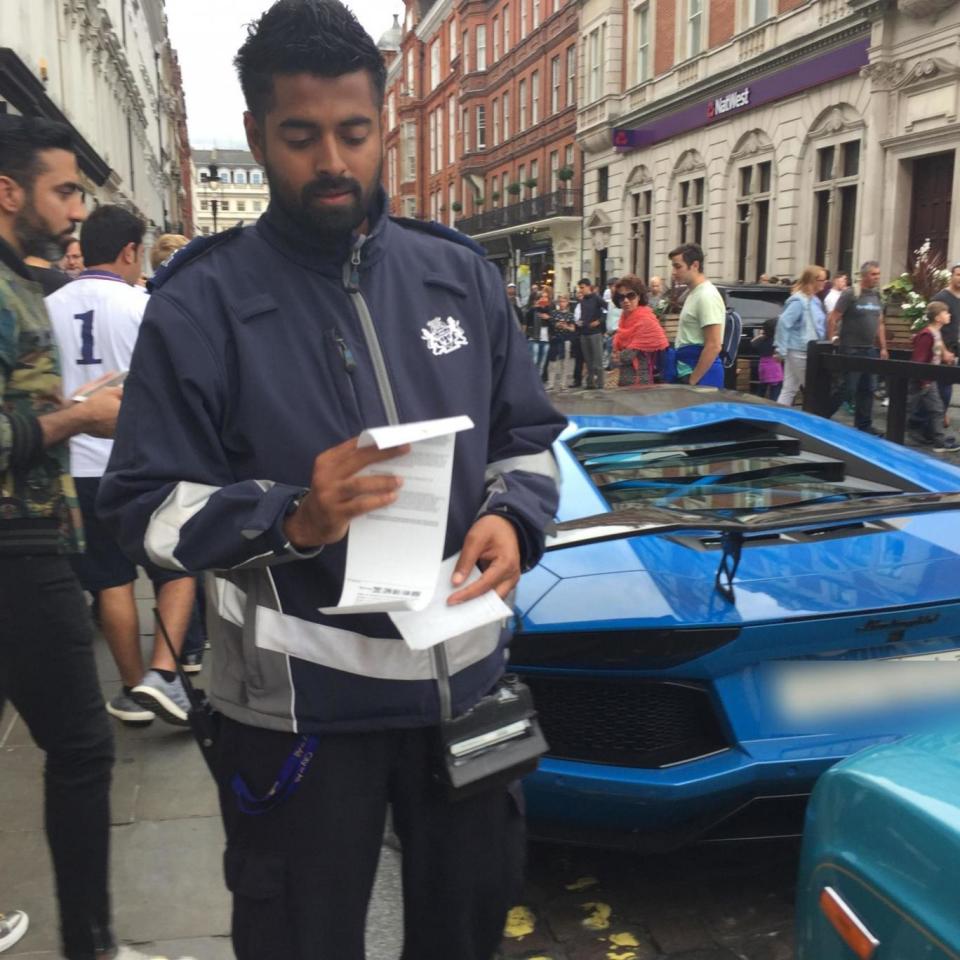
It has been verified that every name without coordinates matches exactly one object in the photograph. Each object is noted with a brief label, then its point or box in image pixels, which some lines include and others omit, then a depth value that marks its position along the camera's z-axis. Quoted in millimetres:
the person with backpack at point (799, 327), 12172
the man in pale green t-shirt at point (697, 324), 8422
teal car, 1203
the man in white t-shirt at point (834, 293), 14516
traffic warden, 1590
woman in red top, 10828
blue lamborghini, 2553
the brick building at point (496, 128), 42656
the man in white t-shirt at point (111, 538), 3994
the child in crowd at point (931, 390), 10492
